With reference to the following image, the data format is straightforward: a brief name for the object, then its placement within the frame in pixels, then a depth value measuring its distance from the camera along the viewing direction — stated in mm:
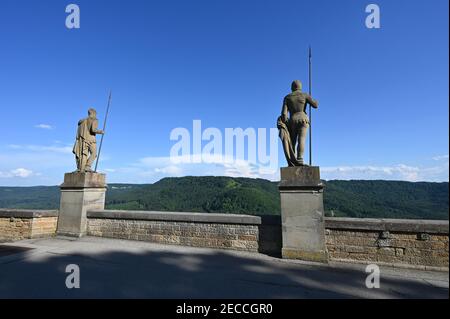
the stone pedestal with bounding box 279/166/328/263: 5586
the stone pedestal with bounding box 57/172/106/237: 8078
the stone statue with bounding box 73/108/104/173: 8406
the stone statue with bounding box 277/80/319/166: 6097
